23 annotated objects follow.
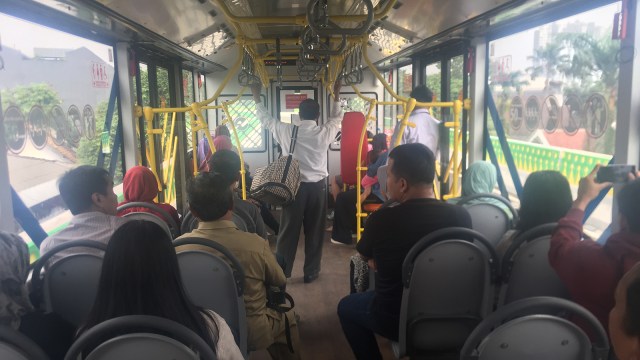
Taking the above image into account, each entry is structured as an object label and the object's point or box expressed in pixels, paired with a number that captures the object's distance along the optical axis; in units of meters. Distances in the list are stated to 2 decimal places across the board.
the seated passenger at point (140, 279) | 1.27
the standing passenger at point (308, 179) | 4.26
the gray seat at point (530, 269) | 2.02
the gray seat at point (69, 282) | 1.89
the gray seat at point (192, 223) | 2.71
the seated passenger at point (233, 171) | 3.09
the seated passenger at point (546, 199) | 2.20
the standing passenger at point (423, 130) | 4.64
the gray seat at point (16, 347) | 1.11
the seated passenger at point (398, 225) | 2.12
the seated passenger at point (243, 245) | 2.09
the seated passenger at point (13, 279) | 1.65
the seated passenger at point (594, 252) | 1.51
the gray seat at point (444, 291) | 2.00
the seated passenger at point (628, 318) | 0.88
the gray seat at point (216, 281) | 1.87
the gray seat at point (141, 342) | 1.17
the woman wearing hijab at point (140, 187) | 3.03
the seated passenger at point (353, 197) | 5.32
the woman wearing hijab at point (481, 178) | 3.26
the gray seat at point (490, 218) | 2.91
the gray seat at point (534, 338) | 1.35
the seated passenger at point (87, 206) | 2.19
